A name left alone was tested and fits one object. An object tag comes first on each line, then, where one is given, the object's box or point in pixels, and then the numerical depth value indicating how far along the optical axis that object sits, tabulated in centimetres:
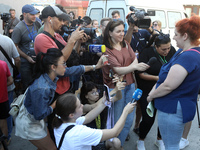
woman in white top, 171
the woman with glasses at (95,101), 237
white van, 678
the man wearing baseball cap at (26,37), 369
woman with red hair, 193
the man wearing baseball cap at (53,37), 242
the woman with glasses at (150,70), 292
